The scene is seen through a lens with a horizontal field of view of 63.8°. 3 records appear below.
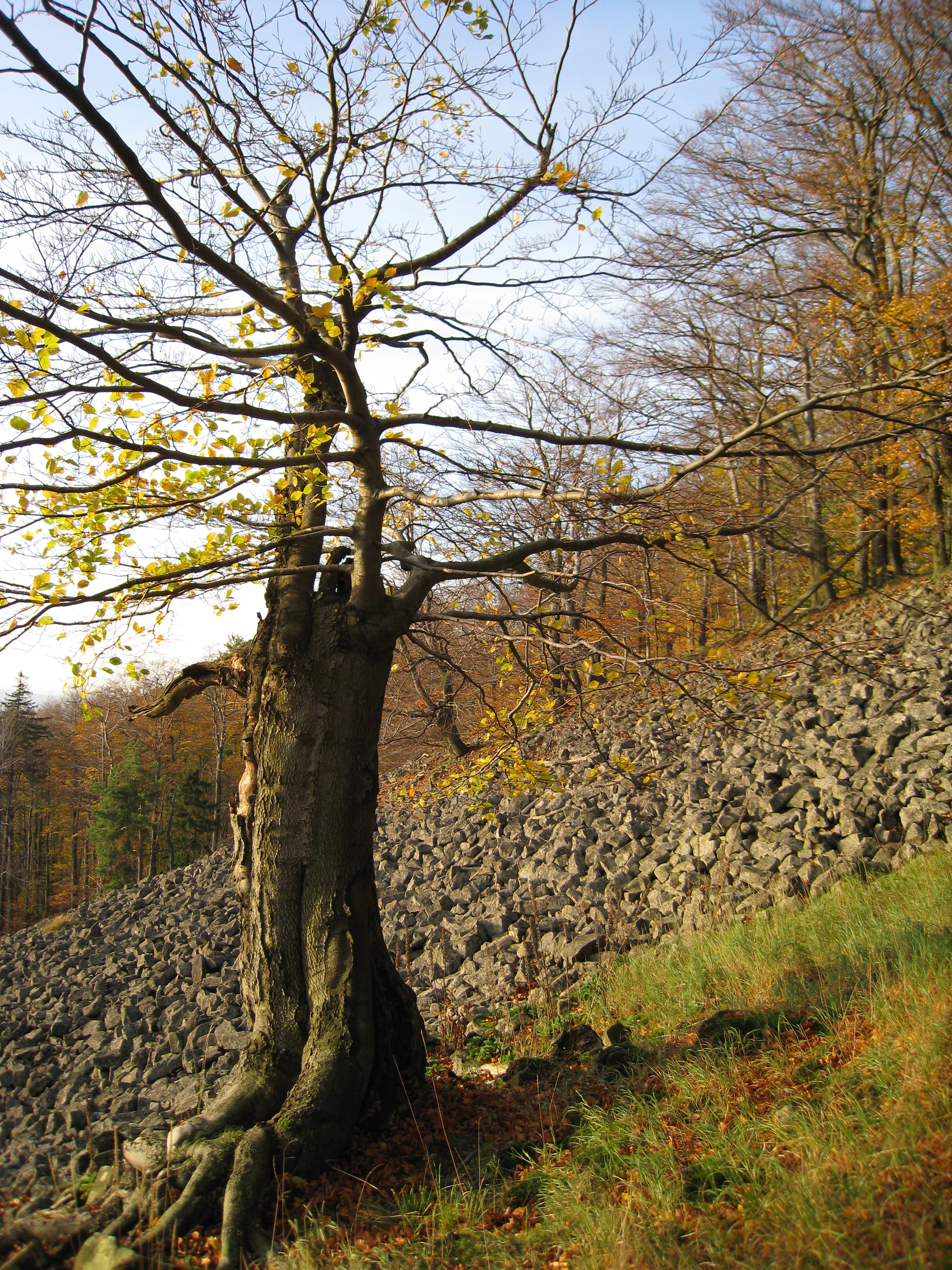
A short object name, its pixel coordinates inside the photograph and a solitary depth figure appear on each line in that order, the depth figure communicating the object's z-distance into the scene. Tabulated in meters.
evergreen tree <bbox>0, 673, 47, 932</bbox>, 30.03
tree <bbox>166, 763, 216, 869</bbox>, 29.38
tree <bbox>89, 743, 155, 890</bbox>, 28.14
